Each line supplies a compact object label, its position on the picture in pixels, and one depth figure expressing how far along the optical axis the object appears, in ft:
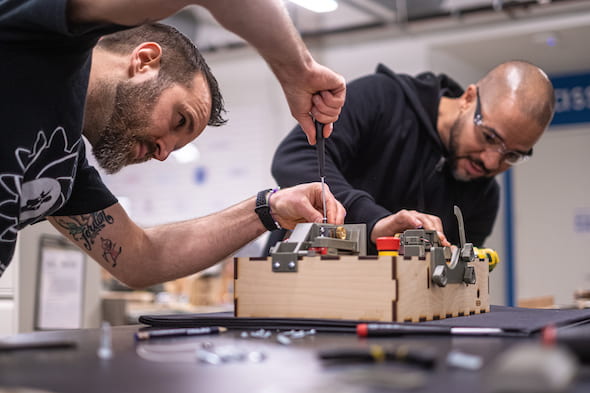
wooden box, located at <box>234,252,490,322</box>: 3.68
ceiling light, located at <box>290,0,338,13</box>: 16.85
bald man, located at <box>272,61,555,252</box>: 6.76
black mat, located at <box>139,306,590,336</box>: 3.56
